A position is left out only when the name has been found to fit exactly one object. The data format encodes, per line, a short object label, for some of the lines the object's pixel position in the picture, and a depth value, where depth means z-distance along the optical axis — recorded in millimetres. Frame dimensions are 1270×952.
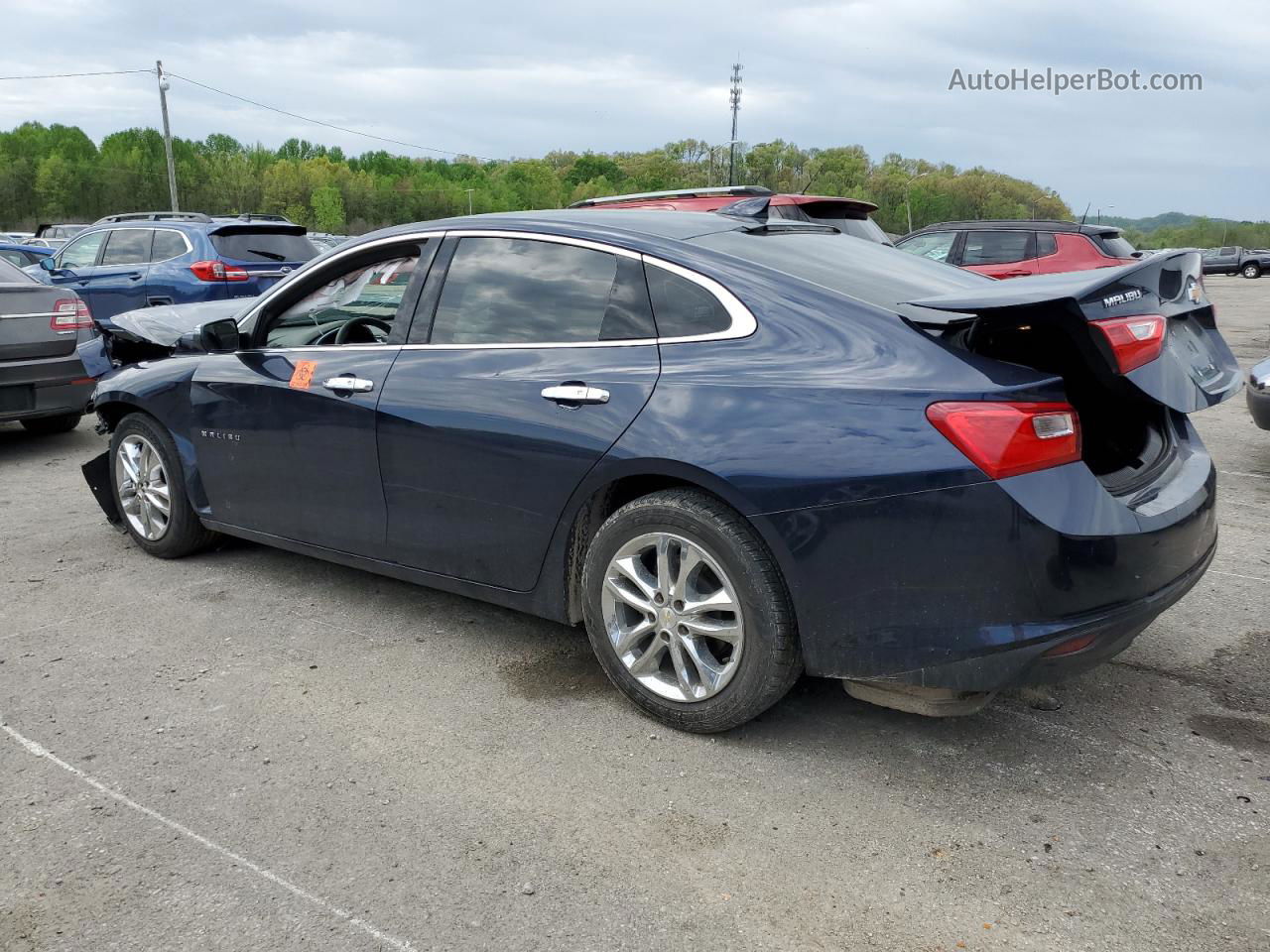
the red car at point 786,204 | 8898
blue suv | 11516
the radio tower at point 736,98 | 81750
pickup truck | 52375
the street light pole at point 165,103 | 50631
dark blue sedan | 2783
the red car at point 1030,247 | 12227
